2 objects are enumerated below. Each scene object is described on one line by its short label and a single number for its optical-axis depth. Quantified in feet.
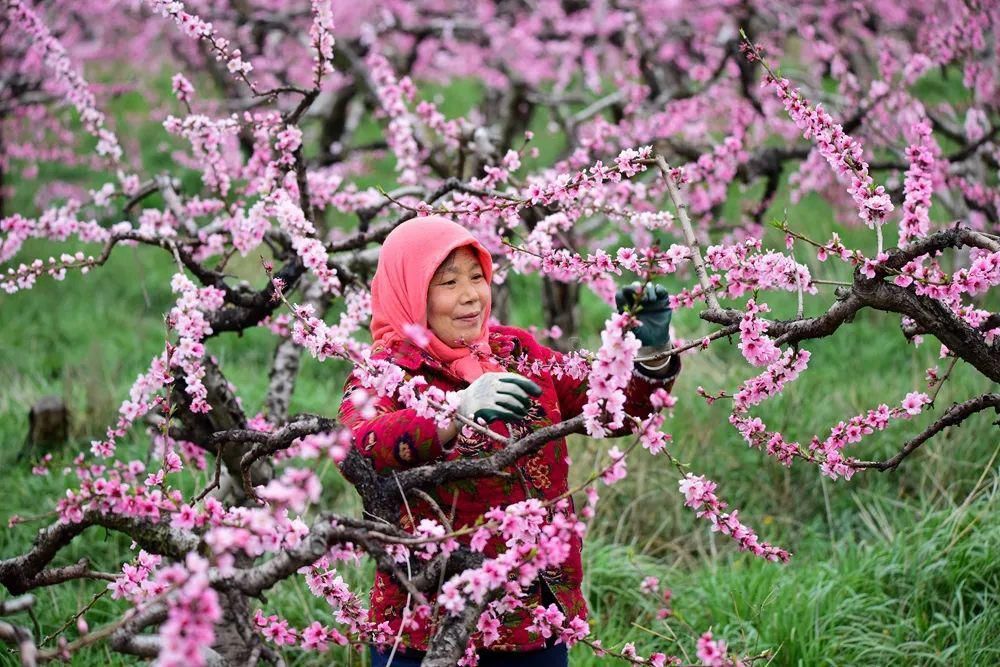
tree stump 33.37
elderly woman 15.19
